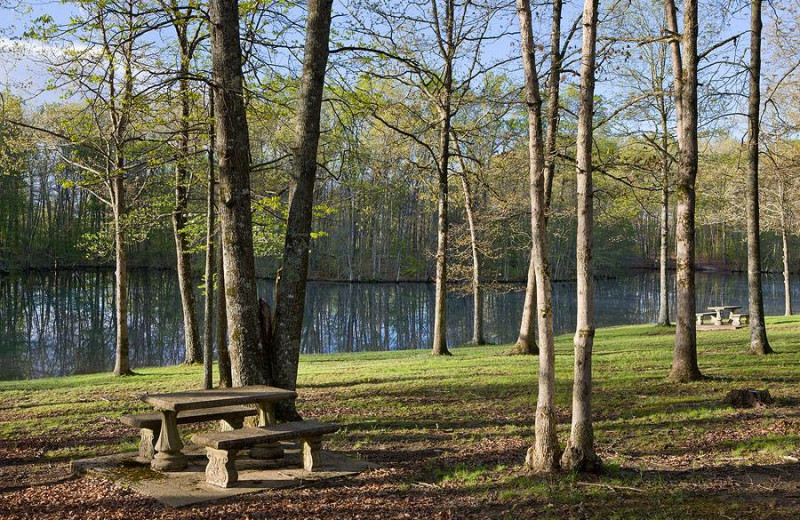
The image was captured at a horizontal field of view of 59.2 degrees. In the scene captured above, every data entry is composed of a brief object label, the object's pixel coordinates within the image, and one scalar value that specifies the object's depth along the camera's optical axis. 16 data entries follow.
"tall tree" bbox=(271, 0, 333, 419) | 7.69
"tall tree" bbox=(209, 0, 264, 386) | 7.45
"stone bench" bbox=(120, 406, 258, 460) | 6.80
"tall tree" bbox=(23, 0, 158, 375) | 9.50
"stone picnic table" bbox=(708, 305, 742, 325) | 21.92
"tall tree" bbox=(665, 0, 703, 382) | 10.34
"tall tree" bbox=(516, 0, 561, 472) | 5.93
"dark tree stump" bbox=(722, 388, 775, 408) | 8.52
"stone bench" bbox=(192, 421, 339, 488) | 5.83
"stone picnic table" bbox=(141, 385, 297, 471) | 6.22
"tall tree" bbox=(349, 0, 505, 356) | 16.39
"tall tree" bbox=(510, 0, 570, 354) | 13.37
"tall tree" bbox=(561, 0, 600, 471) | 5.93
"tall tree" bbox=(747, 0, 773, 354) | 12.65
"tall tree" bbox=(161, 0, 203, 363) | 11.55
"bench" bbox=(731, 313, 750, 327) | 21.12
